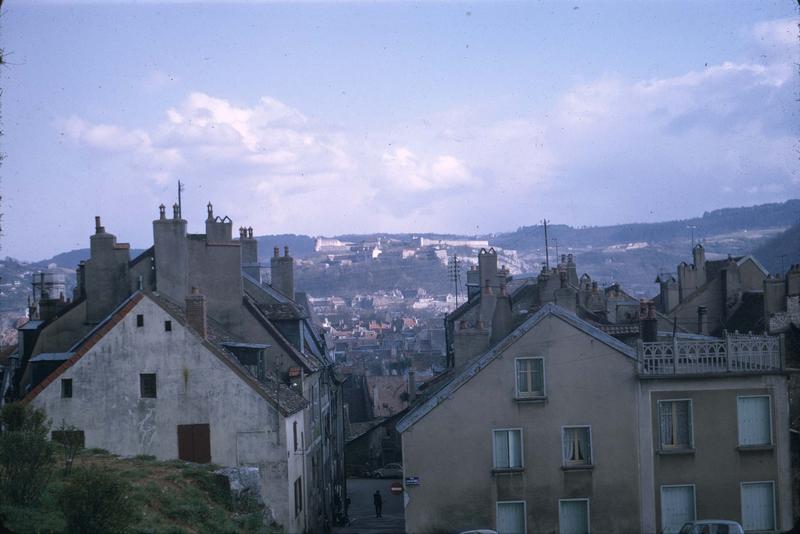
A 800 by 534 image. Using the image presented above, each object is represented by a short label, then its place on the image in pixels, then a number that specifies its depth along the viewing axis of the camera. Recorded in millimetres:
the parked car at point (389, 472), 72250
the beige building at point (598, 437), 32031
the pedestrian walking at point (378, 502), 50094
